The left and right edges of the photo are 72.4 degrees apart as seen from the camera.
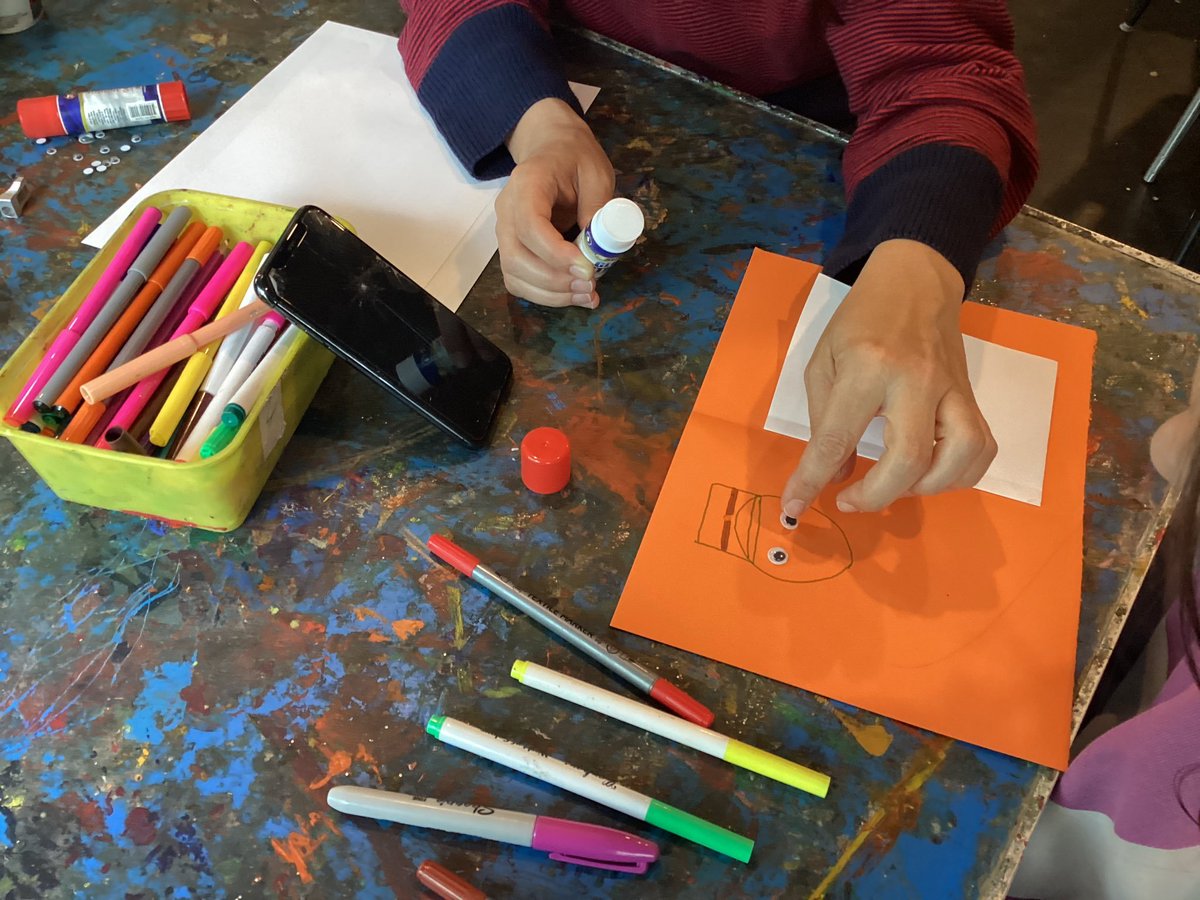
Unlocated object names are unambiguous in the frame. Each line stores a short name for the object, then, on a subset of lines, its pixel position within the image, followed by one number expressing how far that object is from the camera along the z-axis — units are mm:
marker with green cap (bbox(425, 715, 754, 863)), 440
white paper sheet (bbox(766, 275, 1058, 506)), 594
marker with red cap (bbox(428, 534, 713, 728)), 483
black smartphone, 520
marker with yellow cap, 463
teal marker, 496
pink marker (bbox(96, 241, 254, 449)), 519
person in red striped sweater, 544
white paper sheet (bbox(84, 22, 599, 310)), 688
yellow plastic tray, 480
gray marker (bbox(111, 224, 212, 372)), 543
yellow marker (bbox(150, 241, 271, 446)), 520
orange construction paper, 501
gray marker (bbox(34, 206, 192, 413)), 513
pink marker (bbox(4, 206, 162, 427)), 507
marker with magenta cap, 432
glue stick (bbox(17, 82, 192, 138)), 726
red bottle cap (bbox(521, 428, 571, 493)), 544
